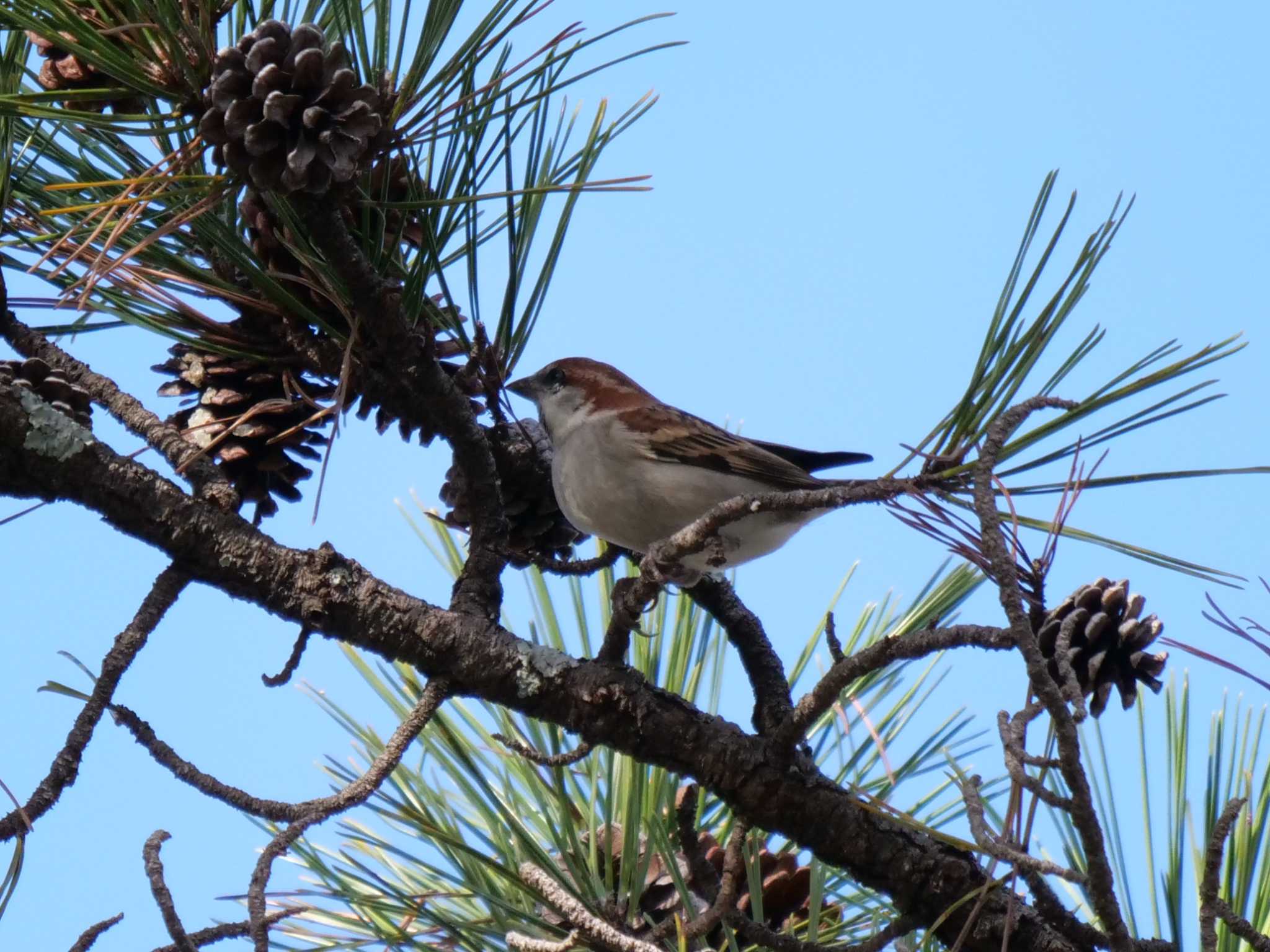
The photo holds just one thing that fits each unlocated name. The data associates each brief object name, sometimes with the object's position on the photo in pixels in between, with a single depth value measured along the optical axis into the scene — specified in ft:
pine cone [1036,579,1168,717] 13.98
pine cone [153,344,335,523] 17.11
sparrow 20.18
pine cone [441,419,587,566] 20.45
